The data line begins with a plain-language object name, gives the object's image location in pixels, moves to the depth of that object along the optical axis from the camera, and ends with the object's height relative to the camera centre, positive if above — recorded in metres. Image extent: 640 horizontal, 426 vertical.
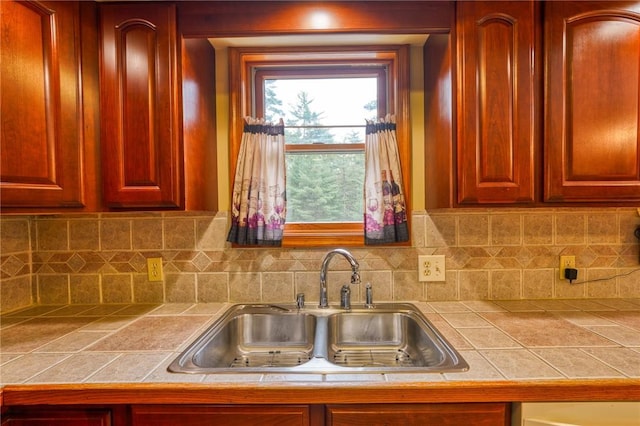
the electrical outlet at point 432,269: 1.44 -0.31
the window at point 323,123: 1.53 +0.40
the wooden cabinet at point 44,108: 0.98 +0.34
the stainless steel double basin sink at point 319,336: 1.21 -0.55
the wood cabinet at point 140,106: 1.14 +0.37
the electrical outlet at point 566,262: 1.42 -0.29
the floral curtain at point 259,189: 1.40 +0.07
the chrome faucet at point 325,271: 1.30 -0.29
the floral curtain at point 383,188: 1.40 +0.06
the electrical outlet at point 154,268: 1.45 -0.28
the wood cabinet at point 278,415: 0.80 -0.54
